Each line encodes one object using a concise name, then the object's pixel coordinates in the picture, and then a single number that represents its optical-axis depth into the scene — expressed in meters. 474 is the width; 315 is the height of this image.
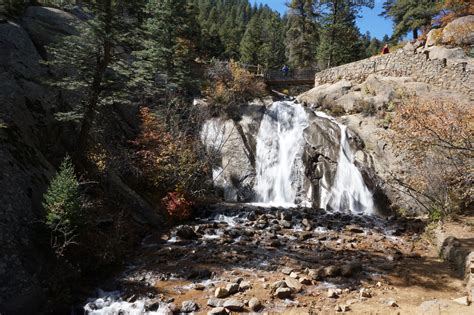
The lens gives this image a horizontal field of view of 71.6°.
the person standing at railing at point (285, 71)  29.58
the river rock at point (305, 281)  7.91
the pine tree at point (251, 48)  41.75
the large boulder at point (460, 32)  19.81
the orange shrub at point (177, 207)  13.42
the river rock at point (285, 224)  12.89
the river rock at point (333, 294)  7.24
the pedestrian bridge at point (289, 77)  28.53
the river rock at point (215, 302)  7.00
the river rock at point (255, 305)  6.77
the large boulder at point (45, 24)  15.80
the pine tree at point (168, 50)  20.64
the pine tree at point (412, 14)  28.69
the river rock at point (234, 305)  6.78
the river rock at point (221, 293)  7.36
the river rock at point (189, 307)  6.85
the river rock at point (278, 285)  7.57
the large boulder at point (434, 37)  21.08
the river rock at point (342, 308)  6.62
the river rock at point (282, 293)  7.27
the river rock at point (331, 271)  8.29
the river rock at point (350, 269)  8.30
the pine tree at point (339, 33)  30.00
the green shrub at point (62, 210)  7.25
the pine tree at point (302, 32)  38.34
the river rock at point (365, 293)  7.23
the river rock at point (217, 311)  6.59
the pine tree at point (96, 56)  10.65
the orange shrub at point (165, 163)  14.74
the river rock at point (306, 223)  12.92
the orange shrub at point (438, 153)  10.61
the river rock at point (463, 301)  6.42
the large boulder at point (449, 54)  18.98
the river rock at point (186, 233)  11.50
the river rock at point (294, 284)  7.57
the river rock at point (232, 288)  7.52
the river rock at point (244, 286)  7.66
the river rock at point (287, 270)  8.57
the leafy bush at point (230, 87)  21.69
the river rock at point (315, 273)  8.15
